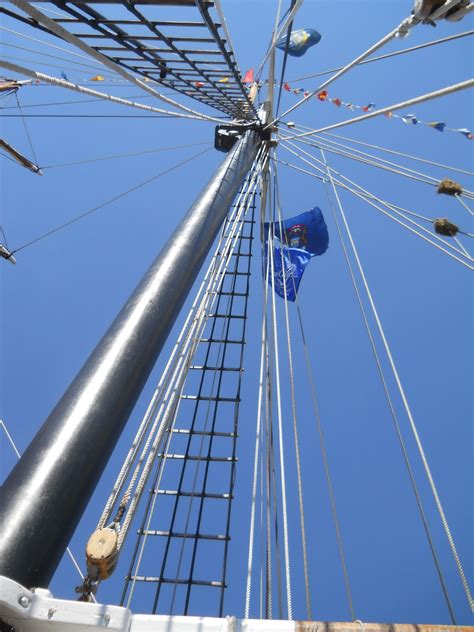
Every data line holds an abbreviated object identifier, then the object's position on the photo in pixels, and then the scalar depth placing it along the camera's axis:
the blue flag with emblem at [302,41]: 9.30
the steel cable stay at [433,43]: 3.04
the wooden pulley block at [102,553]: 1.57
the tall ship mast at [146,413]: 1.29
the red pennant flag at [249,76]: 11.45
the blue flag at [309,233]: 8.12
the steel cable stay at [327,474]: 2.49
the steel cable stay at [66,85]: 2.73
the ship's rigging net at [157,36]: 3.21
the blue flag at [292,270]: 6.84
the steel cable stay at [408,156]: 4.71
